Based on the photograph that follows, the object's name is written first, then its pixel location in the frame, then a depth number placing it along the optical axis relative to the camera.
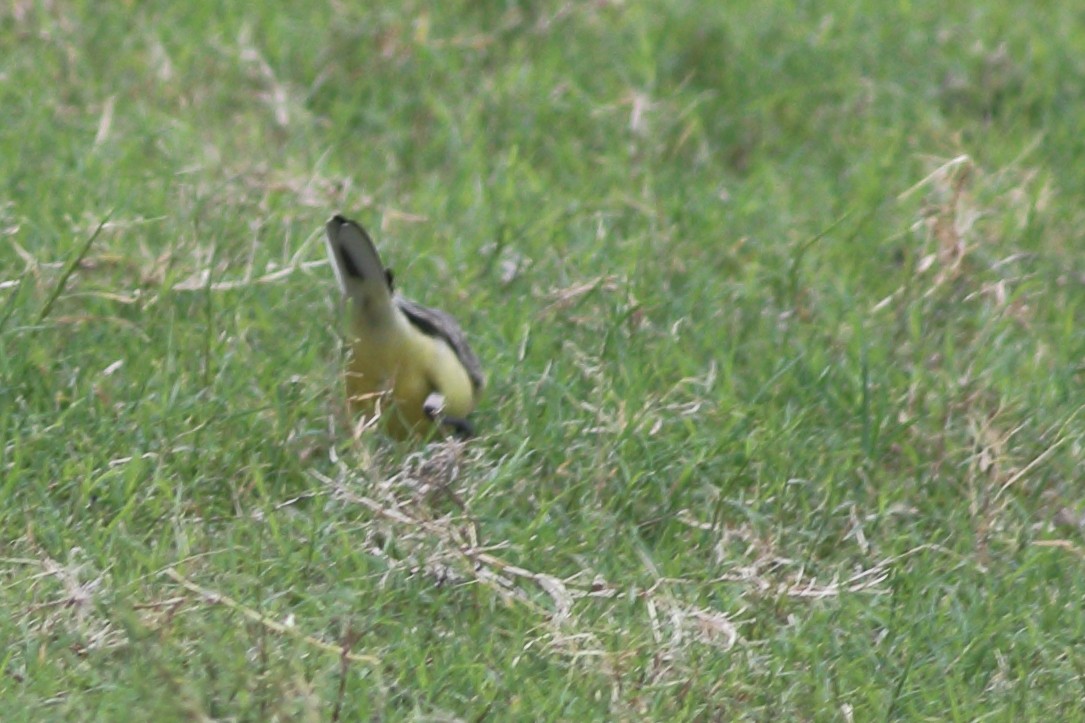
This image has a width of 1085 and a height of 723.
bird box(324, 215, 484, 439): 9.17
